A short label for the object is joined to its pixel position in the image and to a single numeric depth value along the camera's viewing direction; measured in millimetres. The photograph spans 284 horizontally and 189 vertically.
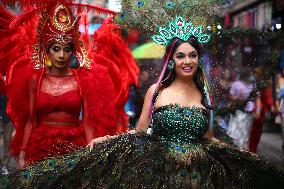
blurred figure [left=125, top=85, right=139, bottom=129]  11105
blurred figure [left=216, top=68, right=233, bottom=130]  6804
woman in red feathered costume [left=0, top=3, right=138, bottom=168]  5820
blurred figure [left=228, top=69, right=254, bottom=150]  10367
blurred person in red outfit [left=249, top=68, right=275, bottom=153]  10586
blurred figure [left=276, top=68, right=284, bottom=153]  9906
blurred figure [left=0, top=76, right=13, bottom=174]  9531
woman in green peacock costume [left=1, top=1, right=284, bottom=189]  4500
